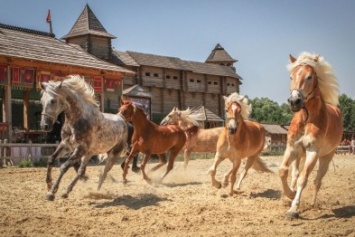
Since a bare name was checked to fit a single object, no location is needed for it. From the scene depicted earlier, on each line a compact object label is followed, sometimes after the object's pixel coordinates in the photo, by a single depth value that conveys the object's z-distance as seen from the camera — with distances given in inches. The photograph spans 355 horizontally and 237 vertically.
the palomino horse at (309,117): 250.8
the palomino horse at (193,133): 622.5
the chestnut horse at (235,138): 344.2
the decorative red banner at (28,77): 826.8
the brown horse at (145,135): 426.6
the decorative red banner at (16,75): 808.9
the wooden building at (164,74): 1536.7
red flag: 1213.5
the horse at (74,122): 297.4
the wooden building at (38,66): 793.6
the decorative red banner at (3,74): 784.9
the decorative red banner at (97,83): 939.7
